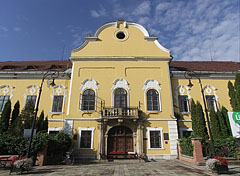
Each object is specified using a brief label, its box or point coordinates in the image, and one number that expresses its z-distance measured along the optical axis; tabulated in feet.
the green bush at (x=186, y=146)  42.16
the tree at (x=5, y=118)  46.80
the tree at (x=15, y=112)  49.57
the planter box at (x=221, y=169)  28.73
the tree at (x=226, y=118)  50.11
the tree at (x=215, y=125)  49.37
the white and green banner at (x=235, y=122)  41.70
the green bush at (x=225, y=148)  41.47
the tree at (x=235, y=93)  53.06
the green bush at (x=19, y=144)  38.40
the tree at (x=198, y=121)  49.31
